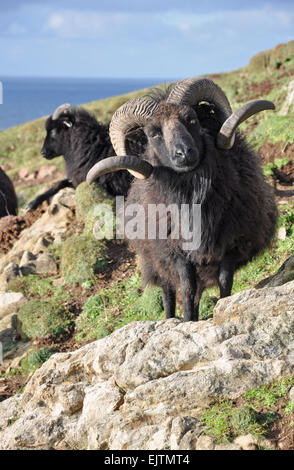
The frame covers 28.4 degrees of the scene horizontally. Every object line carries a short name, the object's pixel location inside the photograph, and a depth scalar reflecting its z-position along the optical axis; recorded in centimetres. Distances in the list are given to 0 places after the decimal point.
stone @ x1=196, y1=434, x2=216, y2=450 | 434
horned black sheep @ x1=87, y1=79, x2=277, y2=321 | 698
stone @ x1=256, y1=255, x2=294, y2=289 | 641
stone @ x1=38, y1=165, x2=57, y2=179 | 2938
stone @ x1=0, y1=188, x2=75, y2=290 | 1246
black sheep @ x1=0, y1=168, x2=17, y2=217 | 1741
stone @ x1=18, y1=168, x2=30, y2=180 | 3068
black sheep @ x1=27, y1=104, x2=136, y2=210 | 1317
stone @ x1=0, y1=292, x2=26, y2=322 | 1155
